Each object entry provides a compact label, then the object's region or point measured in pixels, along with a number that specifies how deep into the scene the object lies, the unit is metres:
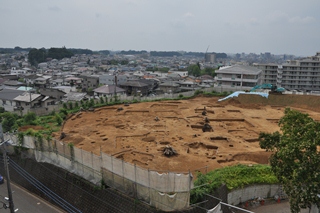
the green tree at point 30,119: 31.12
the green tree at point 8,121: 30.81
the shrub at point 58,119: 32.38
